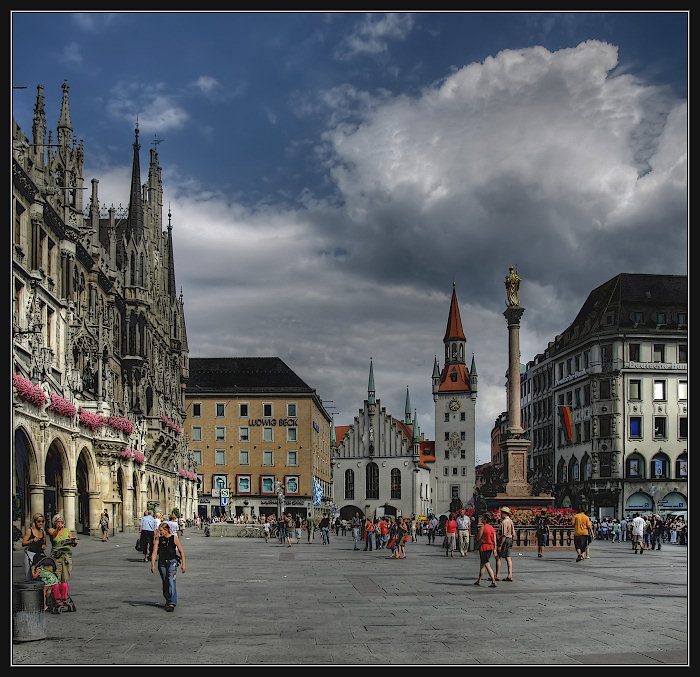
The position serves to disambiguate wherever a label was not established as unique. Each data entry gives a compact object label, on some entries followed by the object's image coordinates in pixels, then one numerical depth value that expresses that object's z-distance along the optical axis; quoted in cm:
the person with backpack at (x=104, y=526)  4434
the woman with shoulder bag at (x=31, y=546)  1583
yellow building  10425
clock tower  14600
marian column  4284
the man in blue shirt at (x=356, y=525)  5435
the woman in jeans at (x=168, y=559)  1708
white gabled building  13762
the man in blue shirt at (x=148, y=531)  3097
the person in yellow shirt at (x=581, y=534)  3297
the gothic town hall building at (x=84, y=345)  3516
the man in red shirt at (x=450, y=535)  3800
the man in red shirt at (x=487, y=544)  2241
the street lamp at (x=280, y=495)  8485
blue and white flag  10562
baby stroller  1598
